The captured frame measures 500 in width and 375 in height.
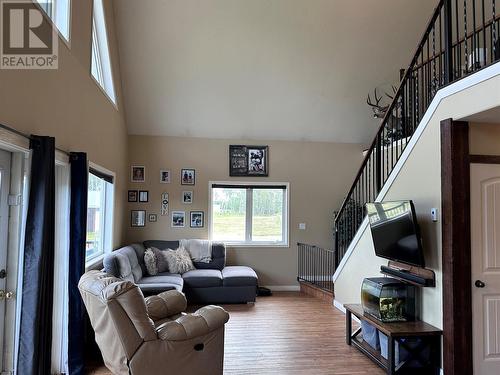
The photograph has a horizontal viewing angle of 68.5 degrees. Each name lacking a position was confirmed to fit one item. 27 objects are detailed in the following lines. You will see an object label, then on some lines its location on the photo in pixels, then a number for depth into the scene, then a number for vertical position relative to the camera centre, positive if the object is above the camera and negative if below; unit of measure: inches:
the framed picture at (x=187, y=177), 273.3 +22.4
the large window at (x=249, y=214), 278.5 -4.7
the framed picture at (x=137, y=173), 268.4 +24.5
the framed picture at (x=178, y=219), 270.4 -8.8
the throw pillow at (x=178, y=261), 240.1 -35.7
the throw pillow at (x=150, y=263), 231.1 -35.6
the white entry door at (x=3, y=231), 102.8 -7.3
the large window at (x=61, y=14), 130.3 +69.5
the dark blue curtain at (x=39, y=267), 99.5 -17.3
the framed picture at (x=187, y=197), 272.4 +7.4
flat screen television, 131.6 -8.7
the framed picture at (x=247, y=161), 277.9 +35.4
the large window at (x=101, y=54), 185.8 +82.0
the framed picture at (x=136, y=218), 266.4 -8.3
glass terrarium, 140.0 -35.5
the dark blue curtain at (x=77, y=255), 131.6 -18.2
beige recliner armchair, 103.3 -38.0
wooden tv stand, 125.5 -46.1
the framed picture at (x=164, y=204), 269.7 +1.7
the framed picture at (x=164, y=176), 271.4 +22.7
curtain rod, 90.8 +19.4
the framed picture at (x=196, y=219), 272.2 -8.8
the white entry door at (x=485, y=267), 121.5 -18.9
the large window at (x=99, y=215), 188.1 -5.2
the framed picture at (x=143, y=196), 268.1 +7.8
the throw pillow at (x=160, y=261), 237.3 -35.2
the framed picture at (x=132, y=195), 266.5 +8.3
